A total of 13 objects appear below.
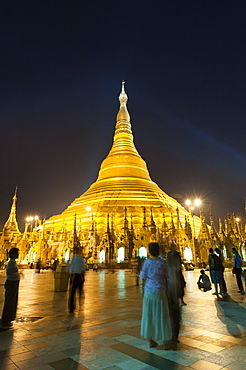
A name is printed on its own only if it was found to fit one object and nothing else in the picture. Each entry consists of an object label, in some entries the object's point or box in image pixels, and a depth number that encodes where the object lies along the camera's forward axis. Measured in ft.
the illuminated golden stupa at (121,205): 103.71
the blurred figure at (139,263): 38.76
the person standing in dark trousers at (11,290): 19.77
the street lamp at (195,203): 85.66
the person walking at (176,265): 20.30
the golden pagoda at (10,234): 136.73
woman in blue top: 13.30
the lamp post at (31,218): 130.82
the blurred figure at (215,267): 32.09
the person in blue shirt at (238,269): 34.78
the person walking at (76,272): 24.75
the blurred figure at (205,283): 34.73
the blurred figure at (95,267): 90.59
